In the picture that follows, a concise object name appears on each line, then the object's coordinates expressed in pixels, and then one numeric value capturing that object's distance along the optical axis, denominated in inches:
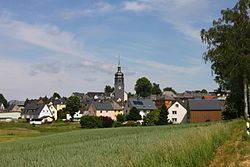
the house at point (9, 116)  6325.8
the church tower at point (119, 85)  7244.1
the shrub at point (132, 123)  3935.5
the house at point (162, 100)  6156.5
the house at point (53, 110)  6456.7
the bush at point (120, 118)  4531.5
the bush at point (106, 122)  3891.2
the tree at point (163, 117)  3903.5
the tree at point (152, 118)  4016.2
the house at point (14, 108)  7547.7
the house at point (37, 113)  5880.9
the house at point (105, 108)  5615.2
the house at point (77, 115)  5696.4
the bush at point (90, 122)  3752.5
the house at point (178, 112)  4785.9
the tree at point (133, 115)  4564.5
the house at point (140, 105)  5354.3
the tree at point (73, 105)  5467.5
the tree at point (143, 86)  7608.3
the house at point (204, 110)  4458.7
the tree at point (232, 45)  1653.5
